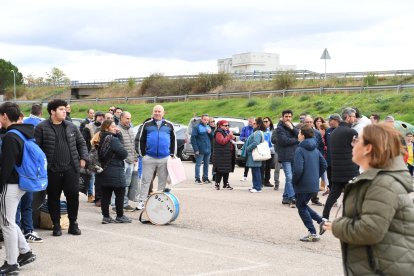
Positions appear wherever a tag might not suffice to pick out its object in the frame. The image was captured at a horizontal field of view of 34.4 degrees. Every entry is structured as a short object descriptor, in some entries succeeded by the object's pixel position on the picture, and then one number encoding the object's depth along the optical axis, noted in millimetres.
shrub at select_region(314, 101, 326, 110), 38300
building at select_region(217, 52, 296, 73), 100250
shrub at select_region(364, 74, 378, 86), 44156
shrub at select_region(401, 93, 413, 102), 34500
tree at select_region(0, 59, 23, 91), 98000
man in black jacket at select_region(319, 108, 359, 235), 10570
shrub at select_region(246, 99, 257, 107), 44188
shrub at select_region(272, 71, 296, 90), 49906
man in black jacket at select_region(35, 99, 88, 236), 9492
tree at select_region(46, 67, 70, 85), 109500
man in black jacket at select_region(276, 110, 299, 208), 13750
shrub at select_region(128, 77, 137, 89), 65312
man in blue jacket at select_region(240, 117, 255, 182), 18942
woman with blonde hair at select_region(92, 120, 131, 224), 10859
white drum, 10789
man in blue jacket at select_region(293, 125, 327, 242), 9477
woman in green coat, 3893
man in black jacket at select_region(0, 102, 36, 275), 7203
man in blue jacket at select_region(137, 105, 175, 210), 11914
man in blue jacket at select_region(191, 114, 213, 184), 18320
